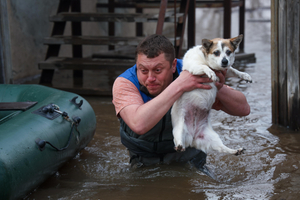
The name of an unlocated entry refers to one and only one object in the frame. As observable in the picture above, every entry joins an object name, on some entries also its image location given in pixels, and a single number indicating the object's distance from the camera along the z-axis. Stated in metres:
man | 4.68
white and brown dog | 4.83
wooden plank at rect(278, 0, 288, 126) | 7.75
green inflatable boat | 4.54
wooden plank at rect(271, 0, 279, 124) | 7.89
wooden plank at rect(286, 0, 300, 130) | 7.61
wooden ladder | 11.11
